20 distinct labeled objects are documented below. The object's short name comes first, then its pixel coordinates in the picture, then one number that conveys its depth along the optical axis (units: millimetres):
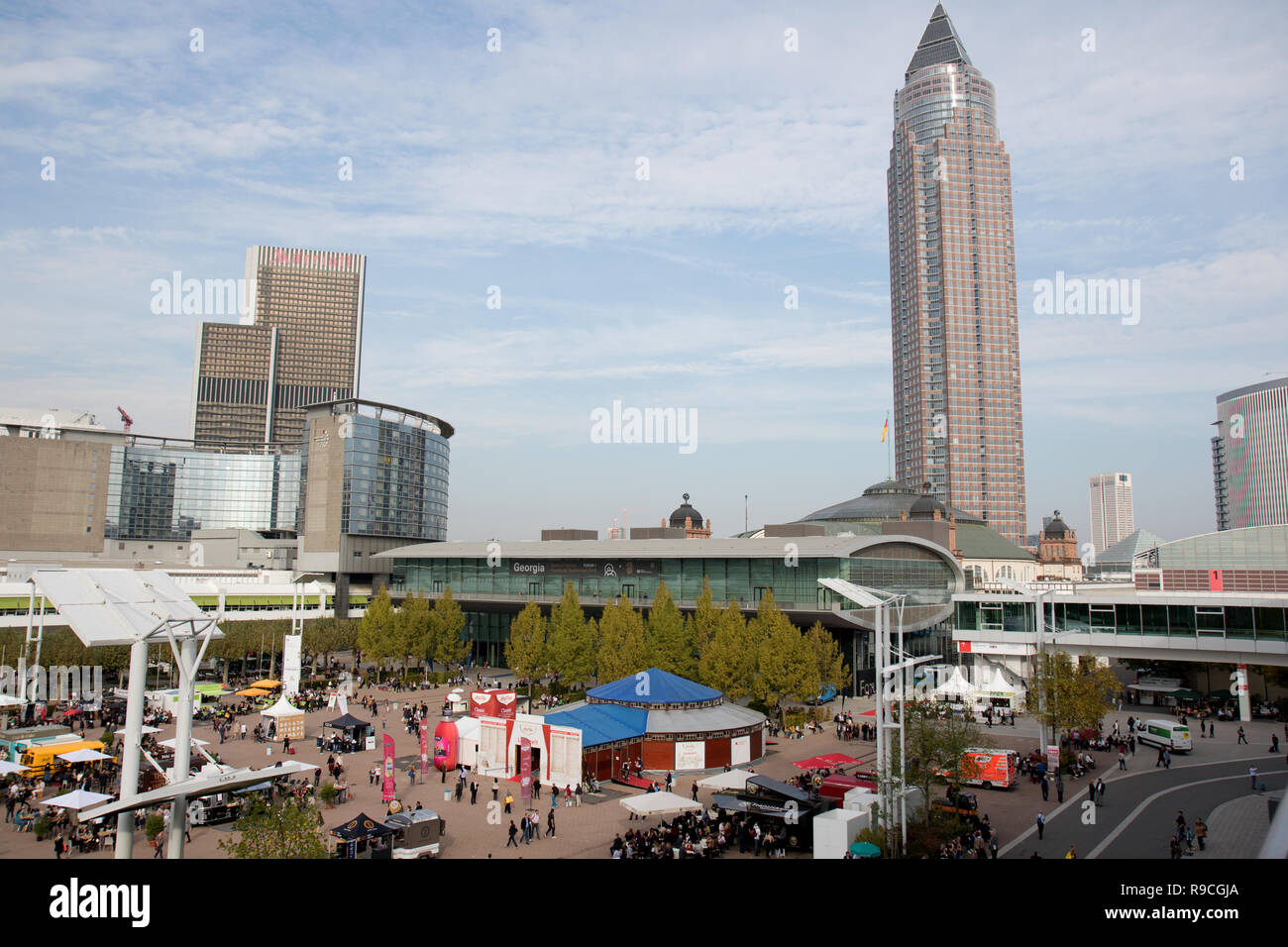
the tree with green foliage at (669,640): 60344
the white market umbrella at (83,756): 38772
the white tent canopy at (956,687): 64562
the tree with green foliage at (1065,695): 43750
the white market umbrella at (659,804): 32375
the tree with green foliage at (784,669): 53500
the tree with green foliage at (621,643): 59125
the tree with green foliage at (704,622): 60906
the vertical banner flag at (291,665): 62125
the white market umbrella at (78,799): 30750
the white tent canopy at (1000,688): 64812
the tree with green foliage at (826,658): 57738
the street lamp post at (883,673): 27859
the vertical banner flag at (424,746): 43625
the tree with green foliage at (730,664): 55219
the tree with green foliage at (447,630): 79125
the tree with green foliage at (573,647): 65688
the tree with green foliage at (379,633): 78325
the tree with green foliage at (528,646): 67000
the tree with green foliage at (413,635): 77812
